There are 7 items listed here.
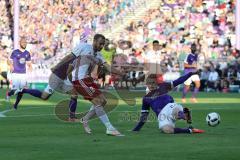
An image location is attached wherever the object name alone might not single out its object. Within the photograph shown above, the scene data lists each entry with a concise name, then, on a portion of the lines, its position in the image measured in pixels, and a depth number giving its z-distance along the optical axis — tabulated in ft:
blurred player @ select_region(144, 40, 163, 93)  99.93
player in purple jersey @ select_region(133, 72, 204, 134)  51.72
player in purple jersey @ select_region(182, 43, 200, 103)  97.09
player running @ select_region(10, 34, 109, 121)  52.06
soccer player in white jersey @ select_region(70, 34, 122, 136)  50.88
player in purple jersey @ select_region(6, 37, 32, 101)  85.30
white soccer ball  55.11
